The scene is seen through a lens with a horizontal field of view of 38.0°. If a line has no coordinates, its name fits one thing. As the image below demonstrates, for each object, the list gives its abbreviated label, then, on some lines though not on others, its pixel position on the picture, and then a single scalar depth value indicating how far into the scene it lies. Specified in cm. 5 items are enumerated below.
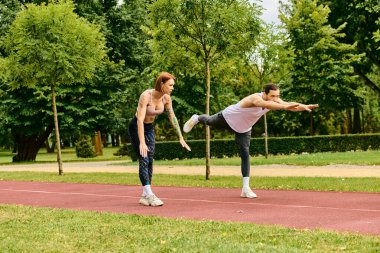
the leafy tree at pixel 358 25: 3300
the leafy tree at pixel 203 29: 1462
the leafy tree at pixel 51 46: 1842
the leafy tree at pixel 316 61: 2956
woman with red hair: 876
